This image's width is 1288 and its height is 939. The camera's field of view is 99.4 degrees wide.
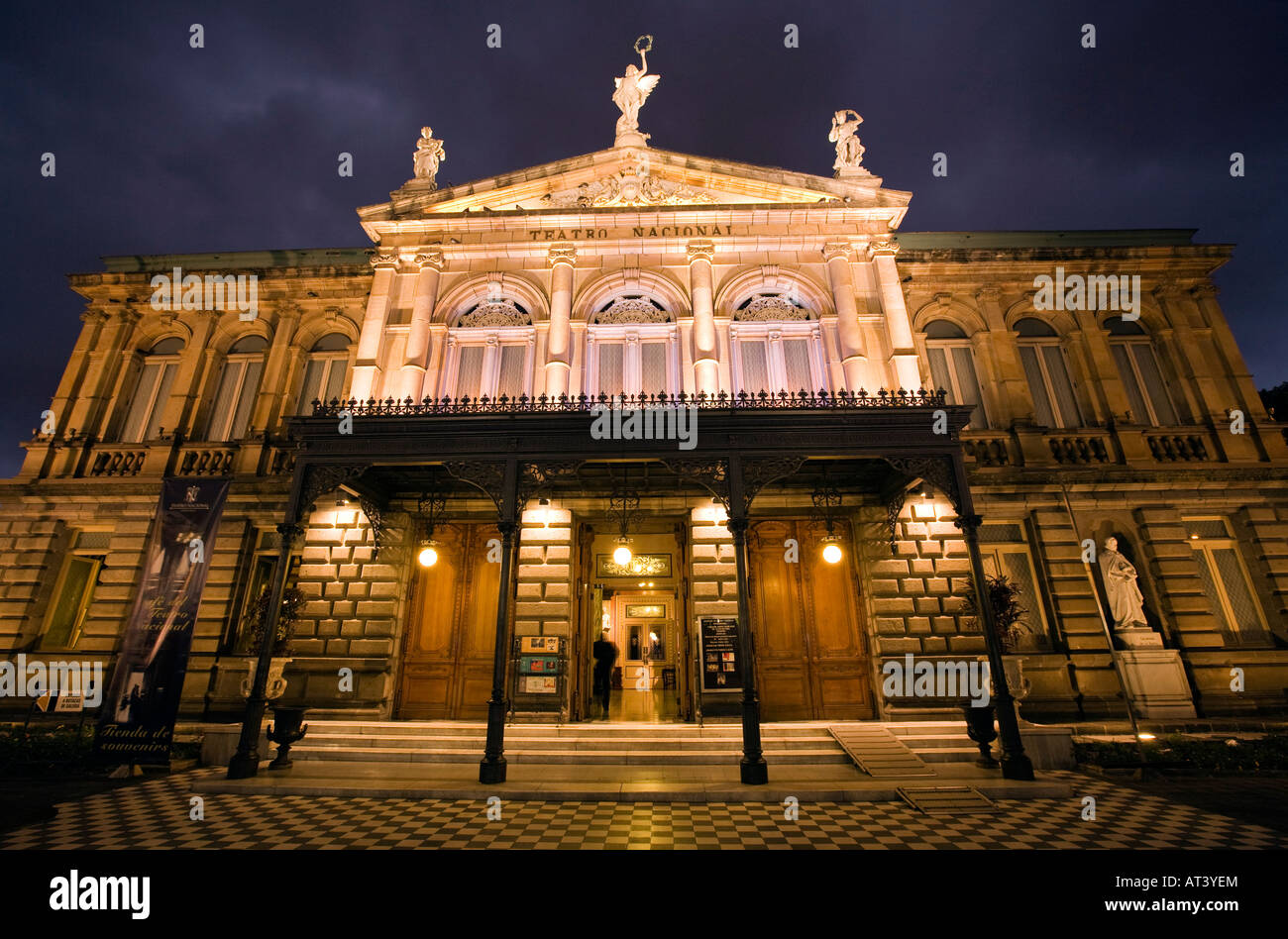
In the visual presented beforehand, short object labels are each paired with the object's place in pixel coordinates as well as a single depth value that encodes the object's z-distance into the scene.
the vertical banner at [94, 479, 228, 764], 8.61
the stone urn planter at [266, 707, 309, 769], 8.23
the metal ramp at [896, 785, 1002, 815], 6.56
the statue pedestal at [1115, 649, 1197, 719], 10.73
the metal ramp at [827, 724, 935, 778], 7.89
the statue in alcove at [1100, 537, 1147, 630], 11.25
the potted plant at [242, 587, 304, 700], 10.62
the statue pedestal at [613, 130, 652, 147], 14.89
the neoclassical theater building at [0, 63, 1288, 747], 10.12
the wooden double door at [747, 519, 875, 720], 11.31
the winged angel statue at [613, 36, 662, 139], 15.21
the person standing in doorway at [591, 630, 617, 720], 11.76
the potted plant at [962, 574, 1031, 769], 9.88
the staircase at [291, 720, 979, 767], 8.59
